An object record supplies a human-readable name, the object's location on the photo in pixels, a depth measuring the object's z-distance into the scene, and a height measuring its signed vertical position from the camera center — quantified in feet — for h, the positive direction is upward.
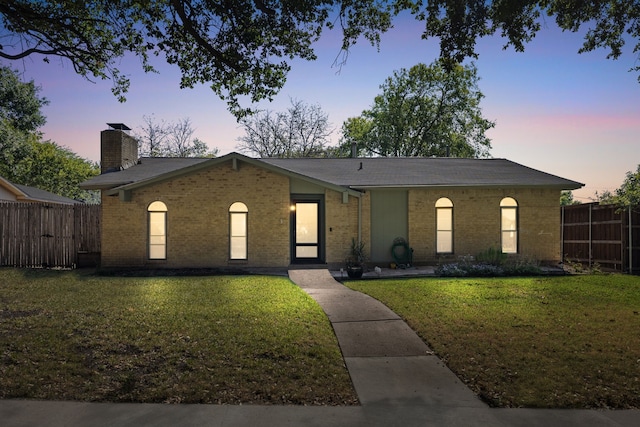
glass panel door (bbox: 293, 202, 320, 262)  51.85 -2.10
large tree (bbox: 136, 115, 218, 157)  128.77 +20.75
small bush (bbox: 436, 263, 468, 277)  44.21 -5.69
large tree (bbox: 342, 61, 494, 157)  113.91 +25.52
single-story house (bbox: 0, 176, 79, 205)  84.23 +3.67
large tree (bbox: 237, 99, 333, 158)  116.47 +20.22
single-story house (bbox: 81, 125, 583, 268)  48.47 -0.06
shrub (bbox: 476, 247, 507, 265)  49.48 -4.73
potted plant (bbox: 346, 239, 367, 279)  49.24 -4.39
